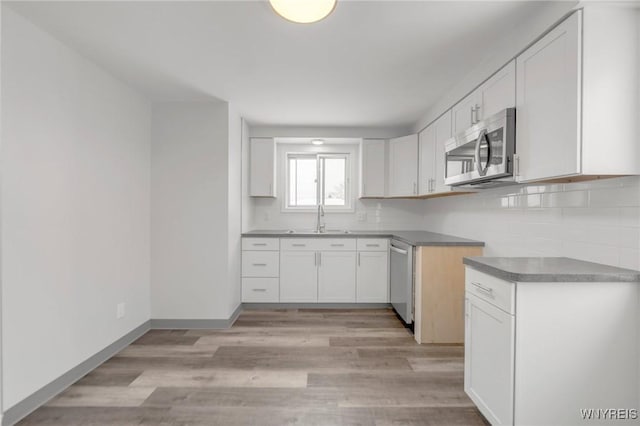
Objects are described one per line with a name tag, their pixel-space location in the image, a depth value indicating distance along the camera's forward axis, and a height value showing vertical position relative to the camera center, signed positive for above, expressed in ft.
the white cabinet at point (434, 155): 10.87 +1.89
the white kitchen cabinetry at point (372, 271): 14.28 -2.41
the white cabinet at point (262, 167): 15.29 +1.83
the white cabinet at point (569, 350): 5.27 -2.04
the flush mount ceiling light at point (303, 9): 5.65 +3.24
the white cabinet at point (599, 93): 5.36 +1.80
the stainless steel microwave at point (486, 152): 6.87 +1.29
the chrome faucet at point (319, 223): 15.76 -0.52
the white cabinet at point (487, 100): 7.13 +2.55
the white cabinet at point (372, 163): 15.51 +2.06
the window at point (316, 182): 16.71 +1.31
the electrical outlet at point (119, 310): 10.05 -2.89
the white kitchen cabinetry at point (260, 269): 14.14 -2.35
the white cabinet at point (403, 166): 13.94 +1.82
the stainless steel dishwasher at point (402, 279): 11.30 -2.33
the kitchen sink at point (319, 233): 14.48 -0.93
